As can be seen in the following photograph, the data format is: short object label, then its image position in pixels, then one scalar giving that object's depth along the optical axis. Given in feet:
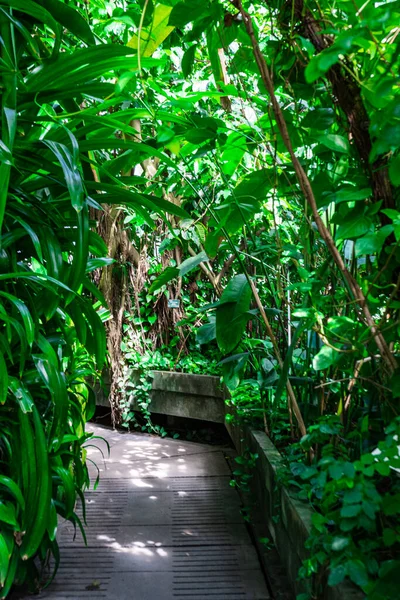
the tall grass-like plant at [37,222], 4.42
